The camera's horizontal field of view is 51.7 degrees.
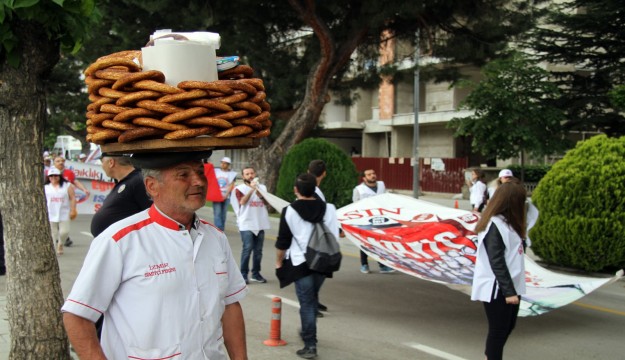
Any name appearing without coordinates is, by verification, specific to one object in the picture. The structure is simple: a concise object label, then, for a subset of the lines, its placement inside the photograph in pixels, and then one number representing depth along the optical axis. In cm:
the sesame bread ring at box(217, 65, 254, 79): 282
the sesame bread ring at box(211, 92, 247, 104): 254
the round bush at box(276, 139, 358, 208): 1750
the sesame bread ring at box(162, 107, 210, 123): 242
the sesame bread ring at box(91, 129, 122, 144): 252
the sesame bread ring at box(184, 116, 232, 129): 245
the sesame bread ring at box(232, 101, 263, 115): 260
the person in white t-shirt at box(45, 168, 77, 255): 1144
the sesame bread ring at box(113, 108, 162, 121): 243
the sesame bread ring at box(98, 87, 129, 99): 249
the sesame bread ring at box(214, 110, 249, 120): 252
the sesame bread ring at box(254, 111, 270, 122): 268
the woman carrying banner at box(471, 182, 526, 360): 493
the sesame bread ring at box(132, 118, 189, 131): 241
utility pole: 2075
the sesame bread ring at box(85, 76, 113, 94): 256
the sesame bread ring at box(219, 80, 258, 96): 260
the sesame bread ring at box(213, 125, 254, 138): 251
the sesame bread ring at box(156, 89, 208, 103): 244
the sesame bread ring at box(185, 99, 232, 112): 248
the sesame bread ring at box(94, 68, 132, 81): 251
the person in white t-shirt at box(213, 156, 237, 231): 1368
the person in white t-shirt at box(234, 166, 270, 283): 943
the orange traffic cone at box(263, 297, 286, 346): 625
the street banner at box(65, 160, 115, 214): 1497
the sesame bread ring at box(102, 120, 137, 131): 246
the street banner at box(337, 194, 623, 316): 710
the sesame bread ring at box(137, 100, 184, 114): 241
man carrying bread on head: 249
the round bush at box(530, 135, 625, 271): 960
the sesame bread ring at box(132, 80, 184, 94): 244
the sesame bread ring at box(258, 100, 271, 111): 276
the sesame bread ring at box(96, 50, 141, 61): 268
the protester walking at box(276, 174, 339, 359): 602
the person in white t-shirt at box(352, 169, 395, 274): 1052
